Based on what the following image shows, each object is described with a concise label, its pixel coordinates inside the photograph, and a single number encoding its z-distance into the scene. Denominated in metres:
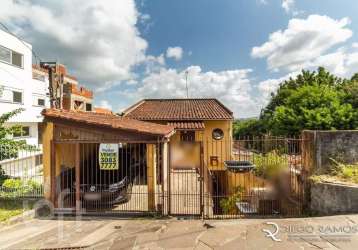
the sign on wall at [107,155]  6.91
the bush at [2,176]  7.97
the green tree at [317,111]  17.20
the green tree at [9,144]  7.70
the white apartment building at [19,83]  16.17
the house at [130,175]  6.84
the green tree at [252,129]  33.42
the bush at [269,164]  7.81
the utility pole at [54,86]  12.17
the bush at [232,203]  8.38
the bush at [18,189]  7.73
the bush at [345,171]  6.58
